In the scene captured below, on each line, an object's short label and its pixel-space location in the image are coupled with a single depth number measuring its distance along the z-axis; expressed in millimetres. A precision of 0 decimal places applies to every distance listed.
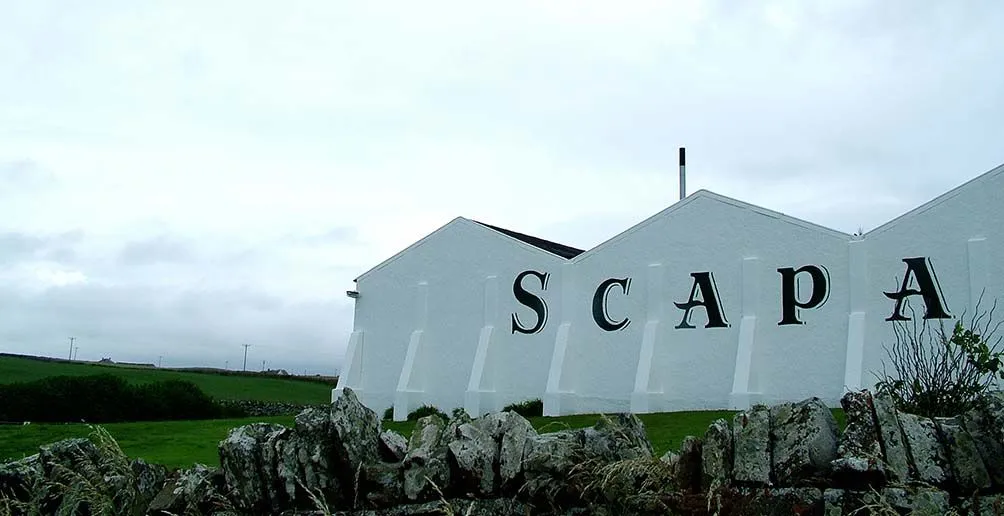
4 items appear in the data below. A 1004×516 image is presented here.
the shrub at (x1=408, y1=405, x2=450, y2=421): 32031
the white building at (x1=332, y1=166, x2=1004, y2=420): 24469
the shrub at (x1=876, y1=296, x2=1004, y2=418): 11000
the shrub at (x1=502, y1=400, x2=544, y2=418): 29922
